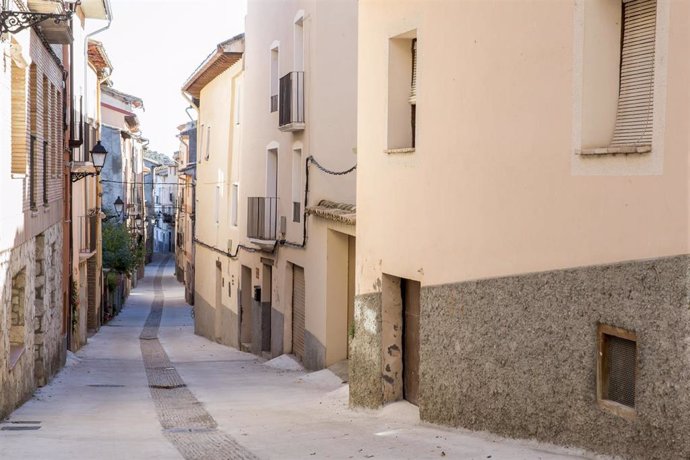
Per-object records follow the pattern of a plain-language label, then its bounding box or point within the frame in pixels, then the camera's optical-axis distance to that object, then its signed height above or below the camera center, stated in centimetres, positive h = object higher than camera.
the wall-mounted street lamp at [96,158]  2231 +64
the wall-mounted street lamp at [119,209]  4218 -98
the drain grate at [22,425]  1096 -269
